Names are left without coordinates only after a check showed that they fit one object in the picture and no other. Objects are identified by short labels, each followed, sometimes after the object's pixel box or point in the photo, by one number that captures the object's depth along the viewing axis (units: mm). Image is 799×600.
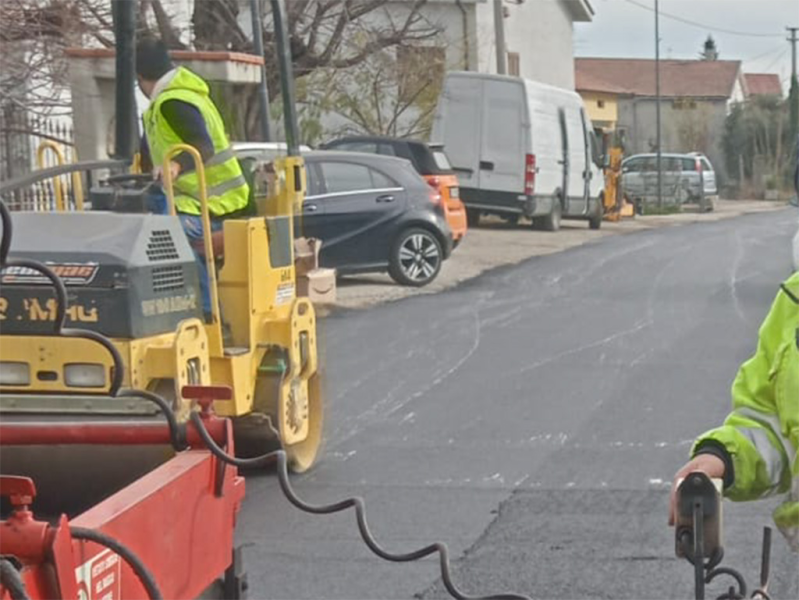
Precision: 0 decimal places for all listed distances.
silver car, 45281
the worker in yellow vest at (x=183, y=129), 7496
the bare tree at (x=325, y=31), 21500
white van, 29484
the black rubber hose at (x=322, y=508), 3498
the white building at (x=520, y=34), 36562
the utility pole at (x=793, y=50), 52056
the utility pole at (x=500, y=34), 32125
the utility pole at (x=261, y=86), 9039
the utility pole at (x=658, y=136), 43969
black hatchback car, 18750
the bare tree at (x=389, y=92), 29797
